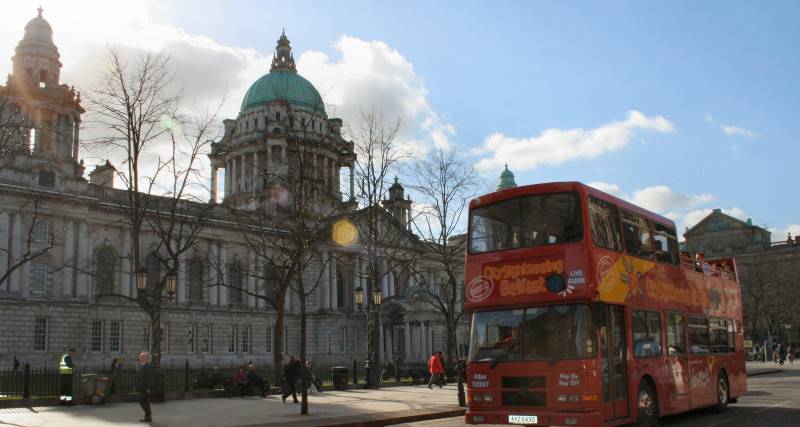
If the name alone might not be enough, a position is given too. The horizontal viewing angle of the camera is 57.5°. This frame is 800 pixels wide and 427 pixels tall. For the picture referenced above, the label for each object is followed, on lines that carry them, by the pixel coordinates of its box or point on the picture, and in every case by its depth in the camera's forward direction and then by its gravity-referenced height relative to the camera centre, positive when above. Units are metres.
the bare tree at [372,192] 30.31 +5.25
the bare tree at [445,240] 26.89 +3.18
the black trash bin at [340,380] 31.73 -2.69
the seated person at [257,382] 27.41 -2.32
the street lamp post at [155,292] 23.95 +1.16
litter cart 22.62 -2.03
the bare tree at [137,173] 24.98 +5.26
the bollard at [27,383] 21.95 -1.72
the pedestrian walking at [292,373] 23.72 -1.74
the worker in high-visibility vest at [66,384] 22.08 -1.79
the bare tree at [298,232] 21.81 +3.16
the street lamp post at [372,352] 32.31 -1.63
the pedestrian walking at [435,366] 31.77 -2.23
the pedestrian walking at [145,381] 17.11 -1.37
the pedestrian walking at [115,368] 25.72 -1.93
